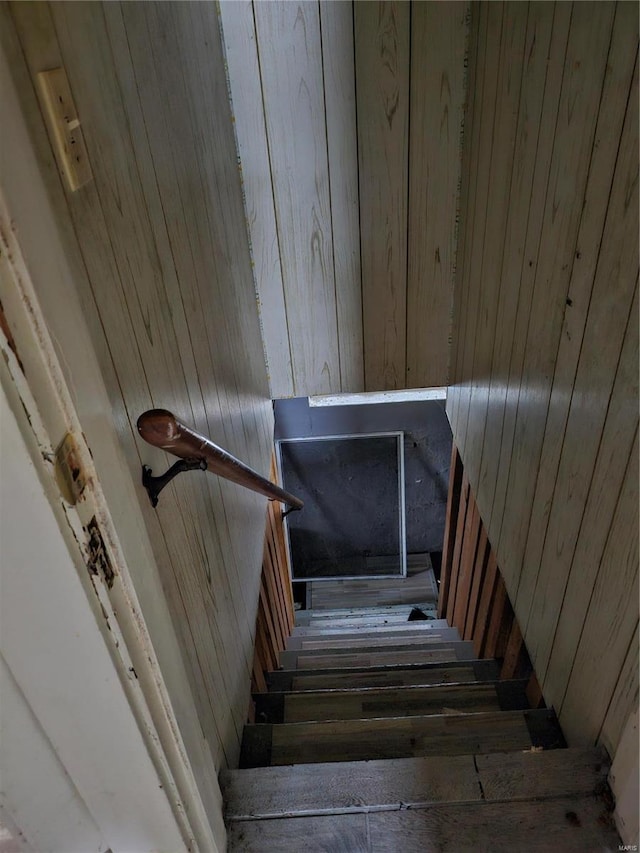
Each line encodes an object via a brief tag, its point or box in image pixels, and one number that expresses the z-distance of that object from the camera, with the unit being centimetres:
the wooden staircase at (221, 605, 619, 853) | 113
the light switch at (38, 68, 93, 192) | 60
